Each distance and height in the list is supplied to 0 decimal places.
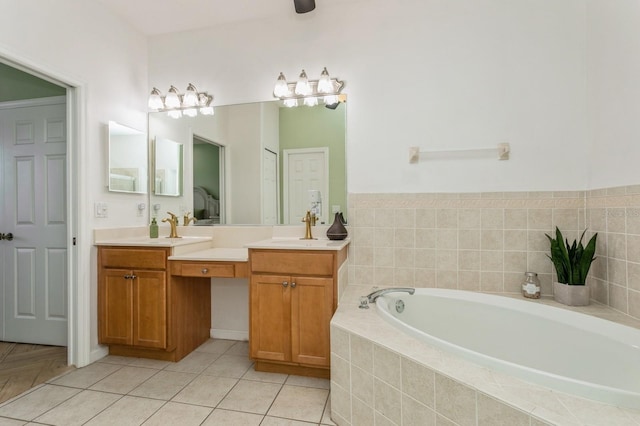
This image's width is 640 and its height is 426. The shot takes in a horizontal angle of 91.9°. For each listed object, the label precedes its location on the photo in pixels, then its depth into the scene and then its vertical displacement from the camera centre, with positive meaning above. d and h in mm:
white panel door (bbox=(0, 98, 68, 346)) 2549 -113
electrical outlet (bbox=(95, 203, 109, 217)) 2315 +3
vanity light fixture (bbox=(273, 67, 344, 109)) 2414 +951
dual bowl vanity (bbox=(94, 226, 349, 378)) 1976 -569
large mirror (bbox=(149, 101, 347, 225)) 2486 +387
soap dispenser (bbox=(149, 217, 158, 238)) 2646 -169
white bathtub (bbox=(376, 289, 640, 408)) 1052 -647
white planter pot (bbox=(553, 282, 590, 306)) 1851 -518
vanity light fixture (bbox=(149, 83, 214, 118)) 2703 +953
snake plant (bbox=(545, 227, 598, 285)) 1884 -311
